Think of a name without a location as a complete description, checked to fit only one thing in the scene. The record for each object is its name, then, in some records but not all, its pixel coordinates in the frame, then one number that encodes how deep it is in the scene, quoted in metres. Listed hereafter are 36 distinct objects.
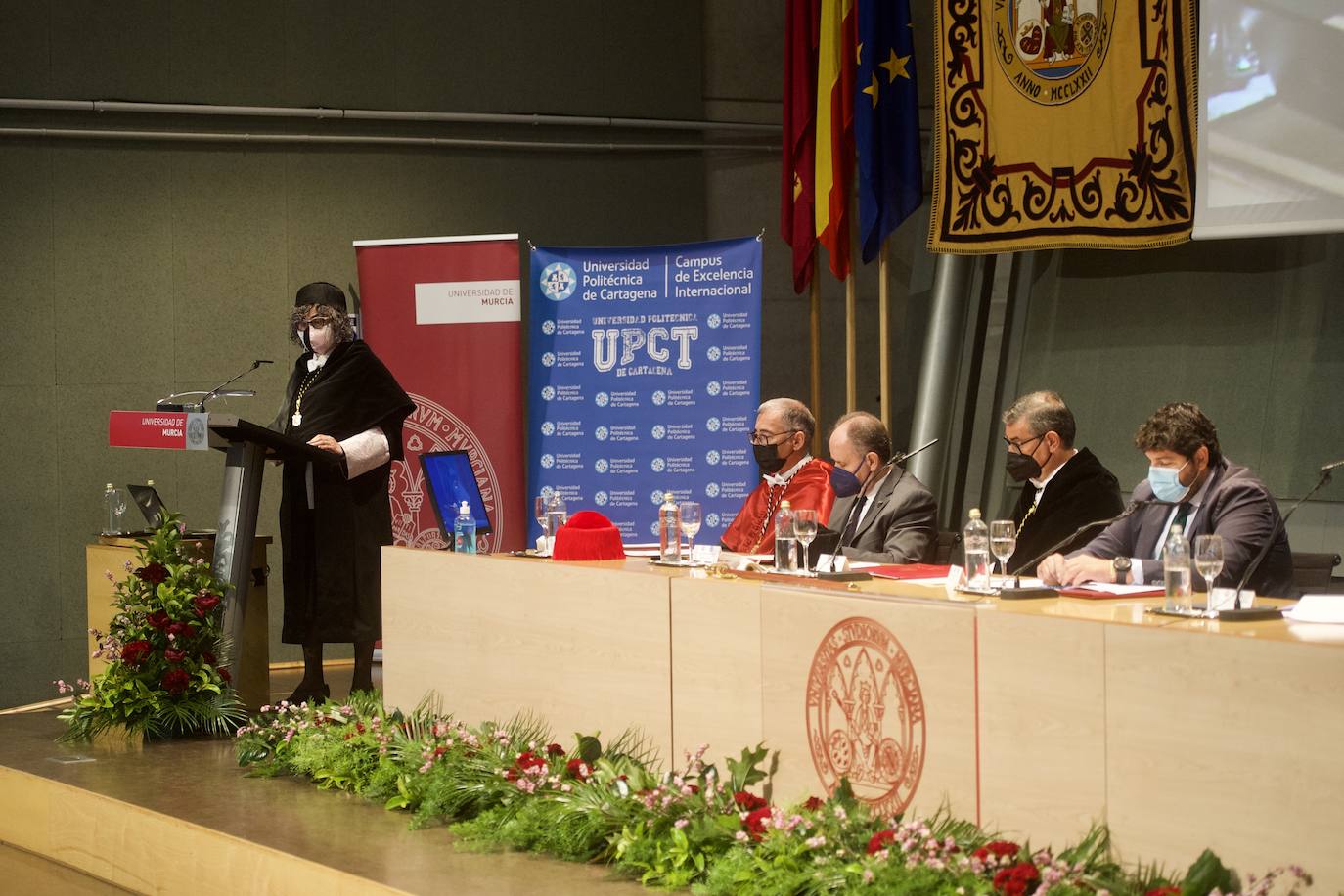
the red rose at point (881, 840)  5.50
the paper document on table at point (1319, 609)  5.10
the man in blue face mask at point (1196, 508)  6.62
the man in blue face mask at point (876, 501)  8.33
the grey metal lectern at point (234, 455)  9.22
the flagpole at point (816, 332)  13.48
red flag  13.02
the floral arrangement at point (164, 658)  9.67
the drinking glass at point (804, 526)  6.96
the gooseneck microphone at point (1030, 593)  5.93
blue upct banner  12.82
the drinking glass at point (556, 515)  8.48
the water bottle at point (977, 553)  6.32
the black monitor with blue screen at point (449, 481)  9.62
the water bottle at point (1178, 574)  5.41
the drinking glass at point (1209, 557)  5.48
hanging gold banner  11.70
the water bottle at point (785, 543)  7.10
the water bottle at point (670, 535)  7.77
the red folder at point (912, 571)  7.07
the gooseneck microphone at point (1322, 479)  5.09
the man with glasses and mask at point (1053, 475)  8.16
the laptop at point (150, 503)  11.07
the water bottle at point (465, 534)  8.69
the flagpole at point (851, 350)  12.83
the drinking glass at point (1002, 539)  6.24
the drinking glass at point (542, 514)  8.62
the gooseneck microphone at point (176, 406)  9.66
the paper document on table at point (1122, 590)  6.08
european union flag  12.48
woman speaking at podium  10.30
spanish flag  12.70
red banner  13.17
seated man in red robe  9.51
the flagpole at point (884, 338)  12.63
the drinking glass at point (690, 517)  7.62
